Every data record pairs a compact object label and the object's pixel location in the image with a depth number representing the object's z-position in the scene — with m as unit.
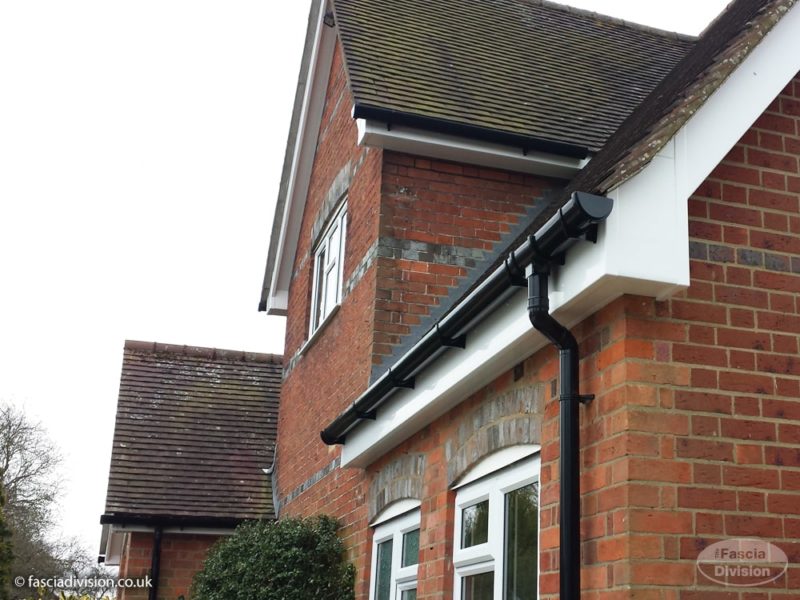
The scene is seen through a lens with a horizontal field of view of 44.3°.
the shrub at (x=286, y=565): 8.98
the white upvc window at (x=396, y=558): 7.30
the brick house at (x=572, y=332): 4.26
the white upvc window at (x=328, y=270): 11.17
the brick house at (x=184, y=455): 12.62
